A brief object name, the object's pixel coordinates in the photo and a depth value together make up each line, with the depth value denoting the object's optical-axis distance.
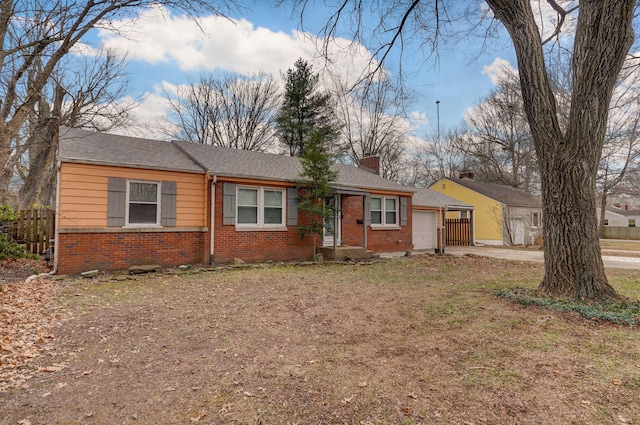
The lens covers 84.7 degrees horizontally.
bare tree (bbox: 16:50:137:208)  15.03
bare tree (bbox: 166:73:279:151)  26.62
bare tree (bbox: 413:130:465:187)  34.28
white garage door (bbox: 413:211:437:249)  17.61
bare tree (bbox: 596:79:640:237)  24.91
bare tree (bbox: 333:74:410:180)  28.65
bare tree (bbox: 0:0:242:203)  6.42
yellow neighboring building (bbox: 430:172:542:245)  22.55
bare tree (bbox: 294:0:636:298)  5.70
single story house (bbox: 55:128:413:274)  9.13
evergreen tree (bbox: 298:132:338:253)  11.88
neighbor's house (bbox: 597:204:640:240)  46.00
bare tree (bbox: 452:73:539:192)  29.42
